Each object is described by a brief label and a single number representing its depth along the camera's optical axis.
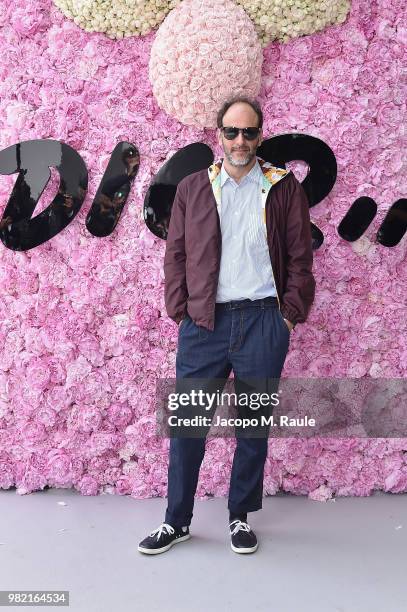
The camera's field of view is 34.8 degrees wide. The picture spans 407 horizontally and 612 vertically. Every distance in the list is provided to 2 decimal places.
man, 2.38
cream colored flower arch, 2.74
